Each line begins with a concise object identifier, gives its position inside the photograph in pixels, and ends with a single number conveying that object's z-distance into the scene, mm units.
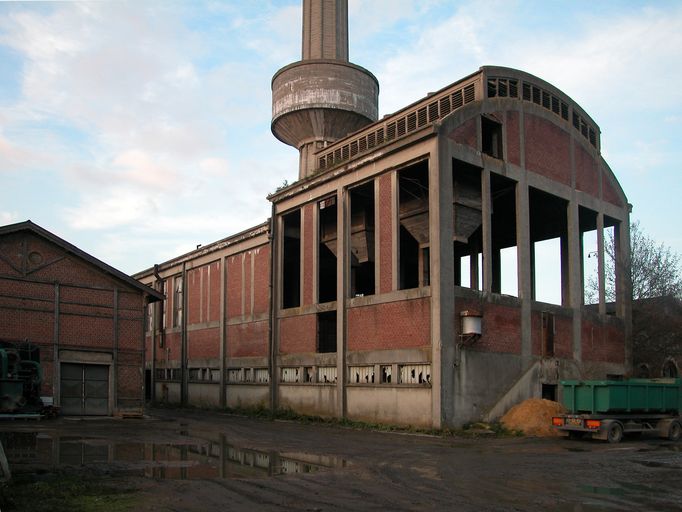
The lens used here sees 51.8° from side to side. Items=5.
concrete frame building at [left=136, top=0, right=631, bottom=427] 25781
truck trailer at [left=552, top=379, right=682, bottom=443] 21547
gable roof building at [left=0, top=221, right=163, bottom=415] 29266
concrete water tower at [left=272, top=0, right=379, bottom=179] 41031
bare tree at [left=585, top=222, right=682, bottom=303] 34156
